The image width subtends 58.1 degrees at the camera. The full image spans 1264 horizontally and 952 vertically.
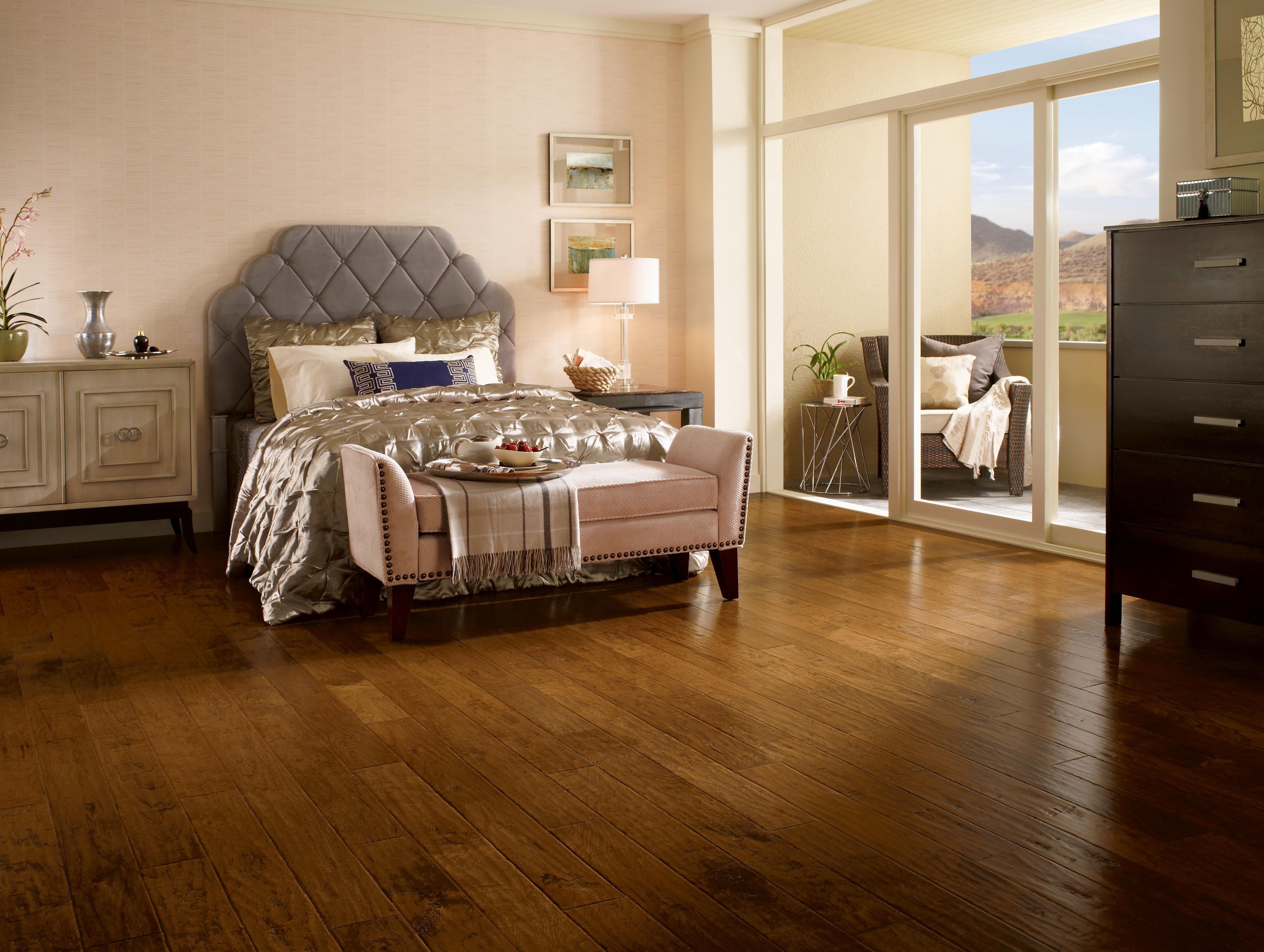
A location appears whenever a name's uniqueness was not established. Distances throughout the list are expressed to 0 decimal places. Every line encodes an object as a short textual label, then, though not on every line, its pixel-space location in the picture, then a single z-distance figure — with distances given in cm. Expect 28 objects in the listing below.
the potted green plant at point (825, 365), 671
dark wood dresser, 323
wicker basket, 574
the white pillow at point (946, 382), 538
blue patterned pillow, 501
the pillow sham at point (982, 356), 517
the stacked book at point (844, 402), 629
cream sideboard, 473
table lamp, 593
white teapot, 386
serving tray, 372
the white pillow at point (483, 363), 548
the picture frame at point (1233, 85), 358
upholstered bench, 351
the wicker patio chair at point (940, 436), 500
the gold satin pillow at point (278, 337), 531
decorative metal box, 342
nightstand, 564
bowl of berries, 379
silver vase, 500
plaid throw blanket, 360
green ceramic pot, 483
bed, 390
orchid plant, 507
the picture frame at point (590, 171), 624
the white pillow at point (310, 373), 504
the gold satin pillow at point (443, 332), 562
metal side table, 657
